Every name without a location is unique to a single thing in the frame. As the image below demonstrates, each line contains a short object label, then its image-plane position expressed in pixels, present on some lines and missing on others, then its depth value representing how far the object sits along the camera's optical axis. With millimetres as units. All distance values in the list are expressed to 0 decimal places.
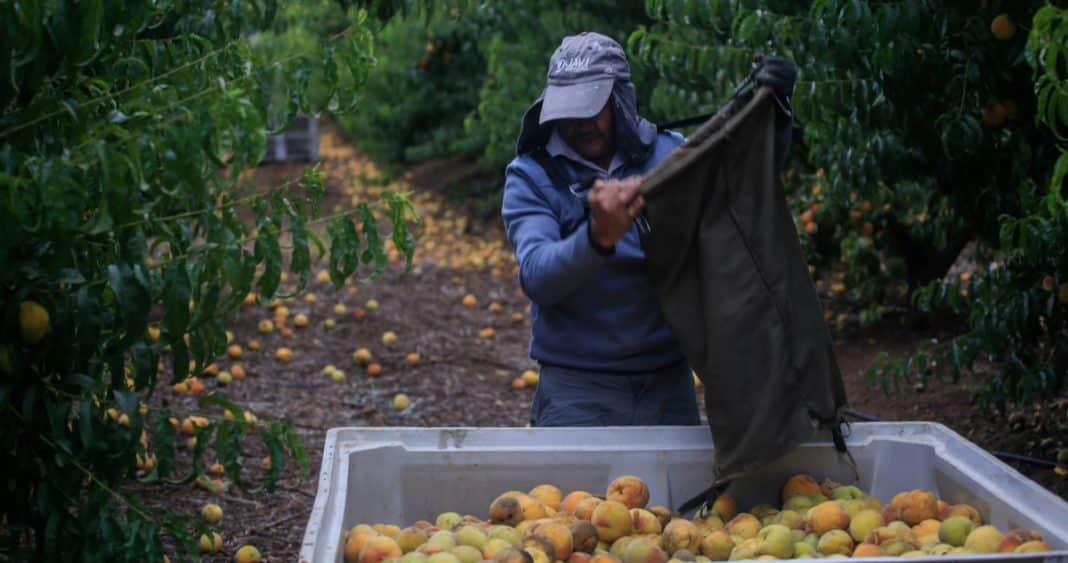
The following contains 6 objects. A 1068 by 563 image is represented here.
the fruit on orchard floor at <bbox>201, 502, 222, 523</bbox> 5352
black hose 4828
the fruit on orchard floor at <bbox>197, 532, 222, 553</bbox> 4824
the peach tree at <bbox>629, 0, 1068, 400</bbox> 4457
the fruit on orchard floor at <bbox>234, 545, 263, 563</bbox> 4898
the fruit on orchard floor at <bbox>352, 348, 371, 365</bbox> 8172
